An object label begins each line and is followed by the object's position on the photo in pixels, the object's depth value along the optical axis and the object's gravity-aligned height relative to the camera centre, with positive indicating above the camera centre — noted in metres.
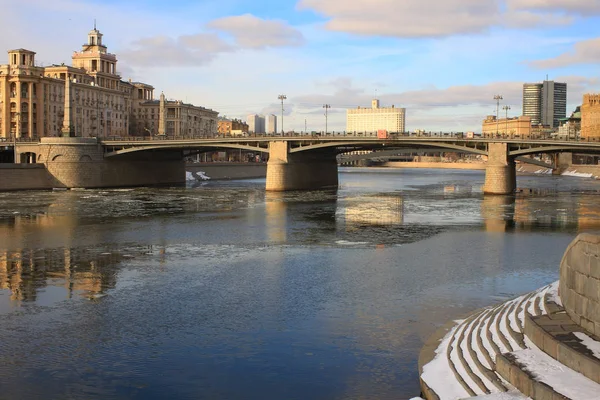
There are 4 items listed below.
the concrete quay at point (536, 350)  11.94 -3.60
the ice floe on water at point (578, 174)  131.32 -2.32
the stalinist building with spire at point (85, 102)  124.56 +10.83
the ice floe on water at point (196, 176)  111.00 -3.22
